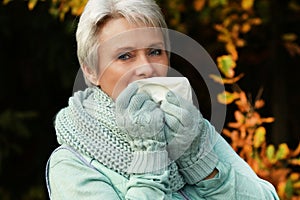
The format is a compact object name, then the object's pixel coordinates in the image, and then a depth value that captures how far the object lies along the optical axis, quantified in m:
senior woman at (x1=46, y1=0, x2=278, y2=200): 3.10
